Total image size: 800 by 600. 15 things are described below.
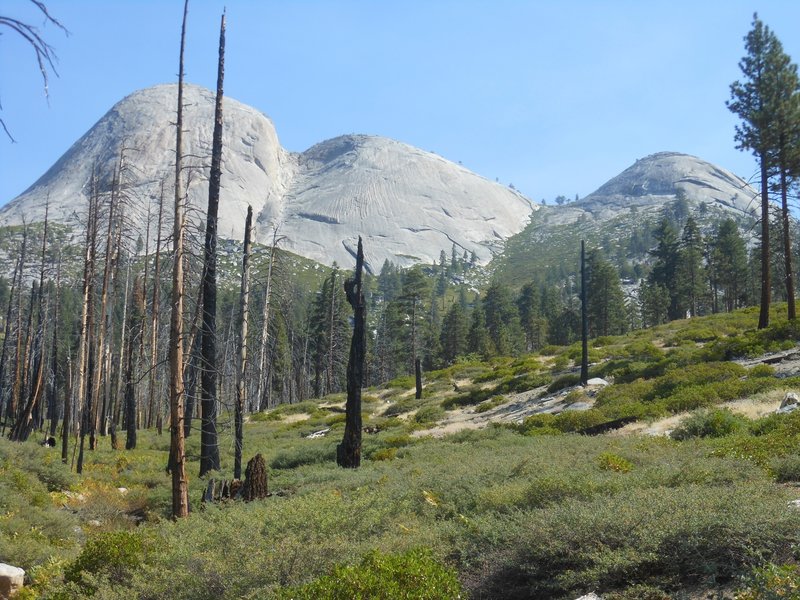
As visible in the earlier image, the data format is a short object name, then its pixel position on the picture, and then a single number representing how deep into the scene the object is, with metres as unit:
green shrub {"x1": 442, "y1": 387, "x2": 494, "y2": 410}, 32.25
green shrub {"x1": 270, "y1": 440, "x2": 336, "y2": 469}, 18.45
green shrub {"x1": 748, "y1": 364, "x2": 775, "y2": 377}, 18.72
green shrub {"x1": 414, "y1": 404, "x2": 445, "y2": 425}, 29.18
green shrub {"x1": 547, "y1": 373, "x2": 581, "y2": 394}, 28.52
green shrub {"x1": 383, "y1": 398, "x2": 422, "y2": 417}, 33.91
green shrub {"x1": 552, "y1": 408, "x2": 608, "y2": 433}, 18.60
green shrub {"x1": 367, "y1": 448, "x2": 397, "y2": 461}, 17.39
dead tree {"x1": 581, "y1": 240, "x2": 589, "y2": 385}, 27.50
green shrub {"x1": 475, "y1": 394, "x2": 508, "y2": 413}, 29.27
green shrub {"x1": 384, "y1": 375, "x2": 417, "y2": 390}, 44.91
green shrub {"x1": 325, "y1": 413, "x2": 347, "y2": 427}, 30.80
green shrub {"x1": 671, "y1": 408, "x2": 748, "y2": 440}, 12.58
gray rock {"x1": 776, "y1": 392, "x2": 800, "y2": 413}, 13.55
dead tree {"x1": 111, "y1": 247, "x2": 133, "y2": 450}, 22.43
